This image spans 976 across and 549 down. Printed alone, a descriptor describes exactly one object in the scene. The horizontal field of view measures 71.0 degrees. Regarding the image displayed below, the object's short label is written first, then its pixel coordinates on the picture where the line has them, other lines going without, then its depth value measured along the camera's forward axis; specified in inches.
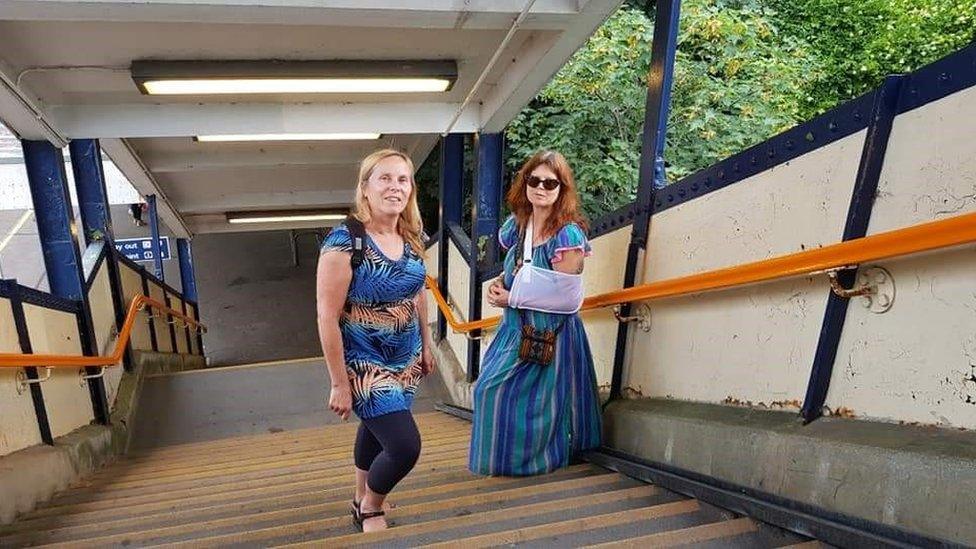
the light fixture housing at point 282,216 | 450.6
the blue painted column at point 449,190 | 261.9
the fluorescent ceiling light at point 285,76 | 176.7
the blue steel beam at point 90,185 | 232.5
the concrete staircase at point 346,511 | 77.2
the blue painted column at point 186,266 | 488.7
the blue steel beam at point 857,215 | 67.6
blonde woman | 81.7
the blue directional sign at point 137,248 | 432.5
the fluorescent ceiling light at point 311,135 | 224.1
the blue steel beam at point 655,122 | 115.9
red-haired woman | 108.2
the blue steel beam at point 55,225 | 193.2
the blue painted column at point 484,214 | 230.4
